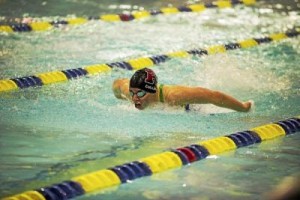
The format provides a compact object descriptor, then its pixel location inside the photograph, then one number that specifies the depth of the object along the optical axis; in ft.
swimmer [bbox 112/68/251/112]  34.37
